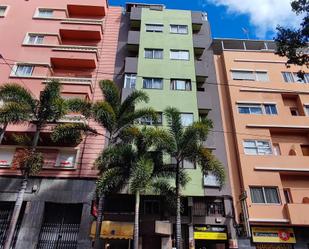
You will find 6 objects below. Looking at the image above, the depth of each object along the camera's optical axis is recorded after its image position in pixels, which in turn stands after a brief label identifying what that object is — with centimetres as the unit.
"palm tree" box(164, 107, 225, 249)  1689
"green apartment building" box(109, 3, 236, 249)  2009
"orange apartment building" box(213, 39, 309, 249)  2016
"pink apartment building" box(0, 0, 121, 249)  1958
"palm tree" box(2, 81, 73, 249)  1761
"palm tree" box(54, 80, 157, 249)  1761
